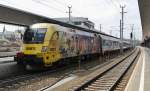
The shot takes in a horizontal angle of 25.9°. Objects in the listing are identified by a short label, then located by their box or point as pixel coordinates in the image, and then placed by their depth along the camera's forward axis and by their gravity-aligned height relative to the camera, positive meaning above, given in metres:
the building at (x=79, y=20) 101.80 +7.78
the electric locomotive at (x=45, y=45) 19.48 -0.06
